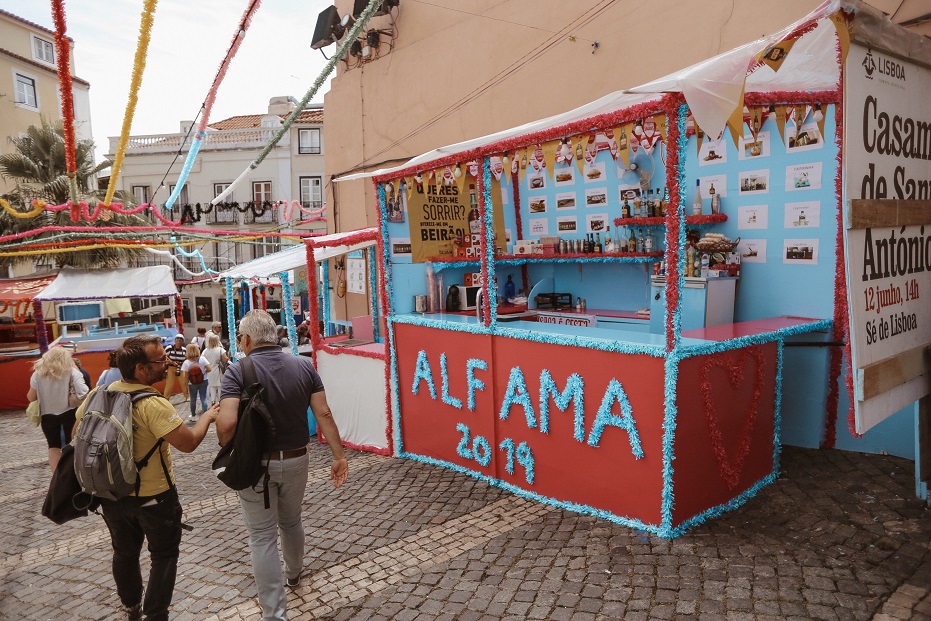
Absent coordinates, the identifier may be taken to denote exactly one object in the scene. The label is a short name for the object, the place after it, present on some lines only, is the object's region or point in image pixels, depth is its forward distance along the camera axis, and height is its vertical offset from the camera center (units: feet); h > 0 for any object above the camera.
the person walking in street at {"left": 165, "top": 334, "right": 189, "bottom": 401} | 37.50 -5.21
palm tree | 52.70 +8.84
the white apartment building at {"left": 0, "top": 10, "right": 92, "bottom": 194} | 71.61 +24.86
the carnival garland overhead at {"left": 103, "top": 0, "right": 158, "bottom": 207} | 15.81 +6.12
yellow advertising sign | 23.27 +1.59
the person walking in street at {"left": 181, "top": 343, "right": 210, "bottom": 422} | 31.83 -5.40
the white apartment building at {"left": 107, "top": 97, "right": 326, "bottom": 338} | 90.22 +14.82
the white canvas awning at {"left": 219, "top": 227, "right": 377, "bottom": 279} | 26.06 +0.37
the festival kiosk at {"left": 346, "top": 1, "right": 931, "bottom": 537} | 13.23 -1.74
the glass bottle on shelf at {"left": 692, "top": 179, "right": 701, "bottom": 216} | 20.80 +1.61
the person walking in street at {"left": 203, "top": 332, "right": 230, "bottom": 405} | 33.65 -5.36
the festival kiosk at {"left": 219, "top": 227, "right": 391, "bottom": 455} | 22.68 -4.06
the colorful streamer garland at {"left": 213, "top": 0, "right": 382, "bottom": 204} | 19.74 +7.00
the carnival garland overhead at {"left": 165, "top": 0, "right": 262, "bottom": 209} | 20.67 +7.38
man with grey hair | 10.94 -3.20
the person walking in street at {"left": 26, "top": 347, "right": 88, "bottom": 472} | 20.33 -3.98
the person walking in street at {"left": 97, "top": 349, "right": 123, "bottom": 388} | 20.65 -3.72
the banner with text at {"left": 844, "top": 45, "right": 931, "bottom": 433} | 8.02 +0.16
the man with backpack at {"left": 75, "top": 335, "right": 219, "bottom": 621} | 10.48 -3.84
